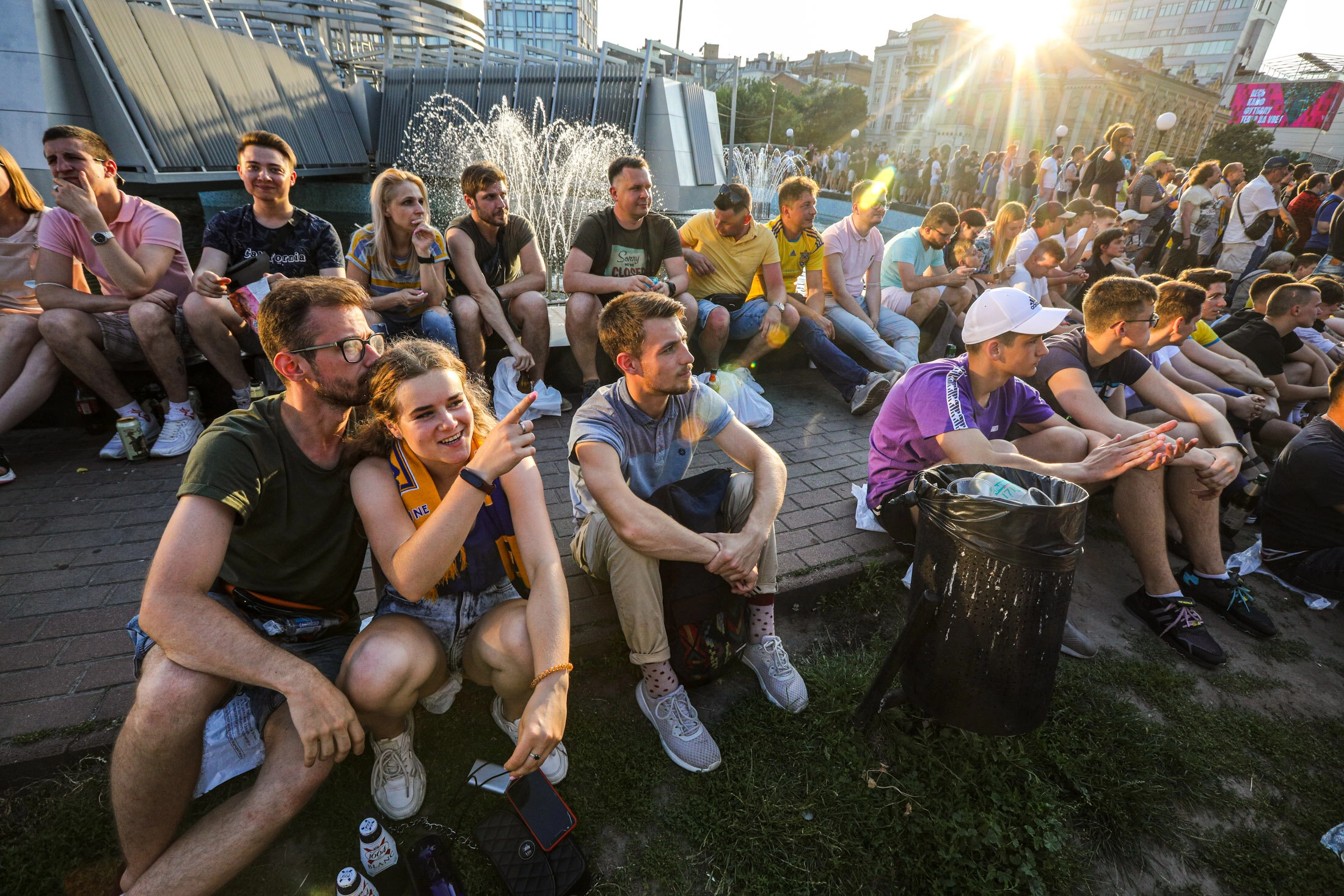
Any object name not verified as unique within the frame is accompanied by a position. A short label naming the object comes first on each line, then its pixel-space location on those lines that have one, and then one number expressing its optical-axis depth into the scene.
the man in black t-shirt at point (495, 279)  4.50
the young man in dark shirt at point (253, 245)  3.89
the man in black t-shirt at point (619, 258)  4.61
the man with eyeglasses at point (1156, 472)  3.10
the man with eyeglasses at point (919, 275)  6.09
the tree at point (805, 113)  51.62
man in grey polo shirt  2.28
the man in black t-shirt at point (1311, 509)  3.17
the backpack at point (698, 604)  2.36
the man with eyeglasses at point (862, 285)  5.57
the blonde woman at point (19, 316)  3.60
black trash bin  1.93
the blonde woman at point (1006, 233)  7.00
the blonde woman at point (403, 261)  4.21
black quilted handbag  1.81
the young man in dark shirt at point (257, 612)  1.65
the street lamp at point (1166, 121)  13.48
